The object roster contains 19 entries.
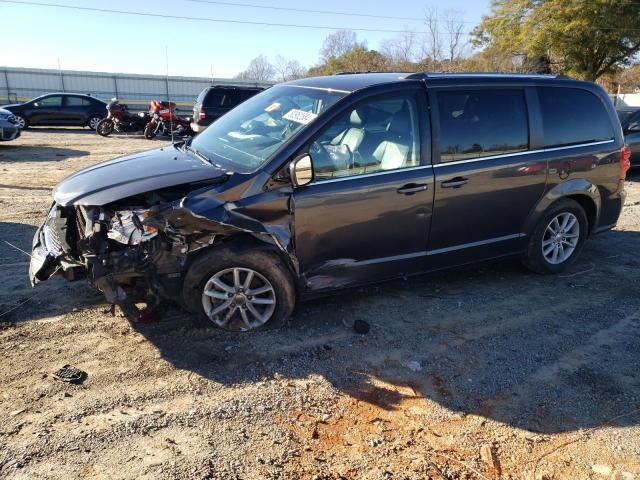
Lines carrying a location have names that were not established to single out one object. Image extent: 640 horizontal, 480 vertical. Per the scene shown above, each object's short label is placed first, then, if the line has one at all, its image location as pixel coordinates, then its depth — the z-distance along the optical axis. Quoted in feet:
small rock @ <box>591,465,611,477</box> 9.04
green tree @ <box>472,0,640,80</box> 86.17
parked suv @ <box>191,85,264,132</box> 51.65
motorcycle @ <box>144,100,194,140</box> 59.31
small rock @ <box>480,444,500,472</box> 9.12
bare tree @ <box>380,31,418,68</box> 129.12
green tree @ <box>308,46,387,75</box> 134.20
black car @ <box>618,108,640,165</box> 35.47
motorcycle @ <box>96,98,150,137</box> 62.44
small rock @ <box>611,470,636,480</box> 8.94
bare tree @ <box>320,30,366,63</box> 162.61
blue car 46.09
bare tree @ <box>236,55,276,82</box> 187.16
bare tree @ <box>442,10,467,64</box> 130.82
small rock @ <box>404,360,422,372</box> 11.98
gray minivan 12.28
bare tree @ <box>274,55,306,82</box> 160.78
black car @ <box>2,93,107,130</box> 65.21
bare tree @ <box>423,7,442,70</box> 130.49
